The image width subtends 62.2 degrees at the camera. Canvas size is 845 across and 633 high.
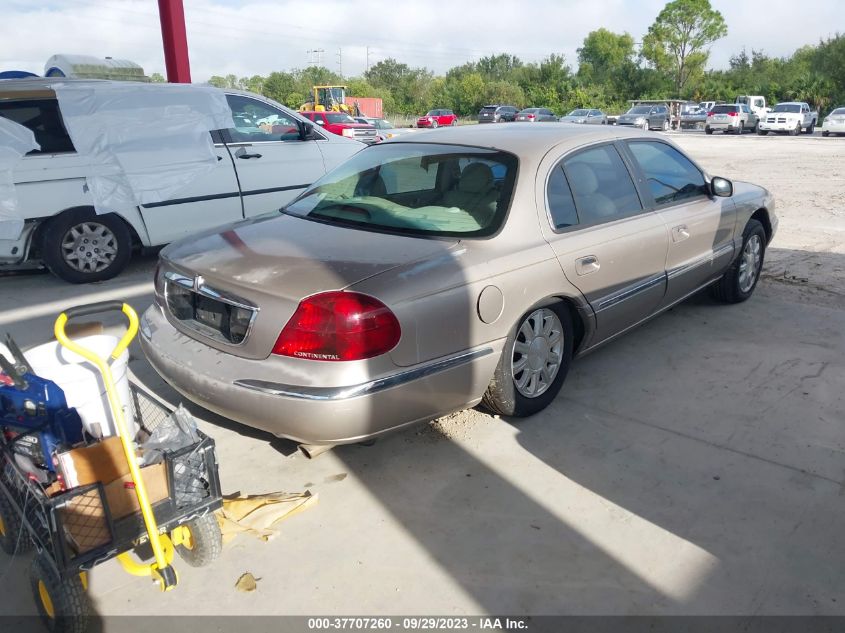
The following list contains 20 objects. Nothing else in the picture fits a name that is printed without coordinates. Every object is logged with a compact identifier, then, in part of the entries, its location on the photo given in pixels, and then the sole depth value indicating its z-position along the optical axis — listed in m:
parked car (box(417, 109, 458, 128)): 39.56
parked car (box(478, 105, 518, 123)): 40.22
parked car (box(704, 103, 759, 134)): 34.53
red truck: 22.05
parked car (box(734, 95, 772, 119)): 35.97
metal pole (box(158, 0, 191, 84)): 9.84
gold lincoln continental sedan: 2.85
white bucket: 2.59
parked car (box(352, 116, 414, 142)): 27.73
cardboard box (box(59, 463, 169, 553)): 2.20
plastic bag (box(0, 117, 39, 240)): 5.79
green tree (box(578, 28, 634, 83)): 84.88
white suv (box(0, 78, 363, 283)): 5.96
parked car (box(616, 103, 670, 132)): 34.38
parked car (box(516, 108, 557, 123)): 36.24
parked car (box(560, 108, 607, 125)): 34.00
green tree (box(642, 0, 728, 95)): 66.38
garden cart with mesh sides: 2.20
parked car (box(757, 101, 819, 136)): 33.69
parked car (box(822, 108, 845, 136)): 31.47
